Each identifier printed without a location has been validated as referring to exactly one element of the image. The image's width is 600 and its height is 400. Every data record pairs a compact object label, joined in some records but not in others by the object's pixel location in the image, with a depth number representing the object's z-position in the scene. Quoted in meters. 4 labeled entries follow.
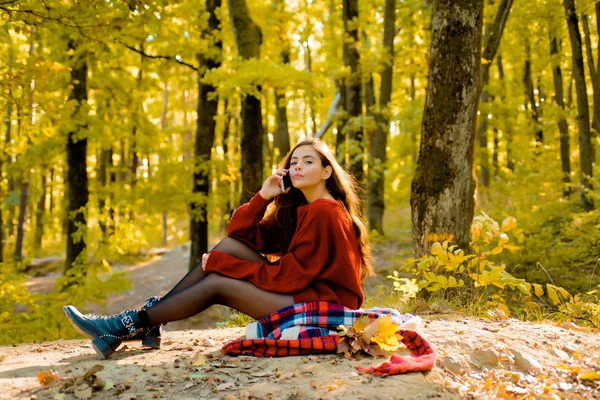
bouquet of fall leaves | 3.35
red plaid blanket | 3.46
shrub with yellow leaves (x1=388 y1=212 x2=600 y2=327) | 4.30
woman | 3.76
